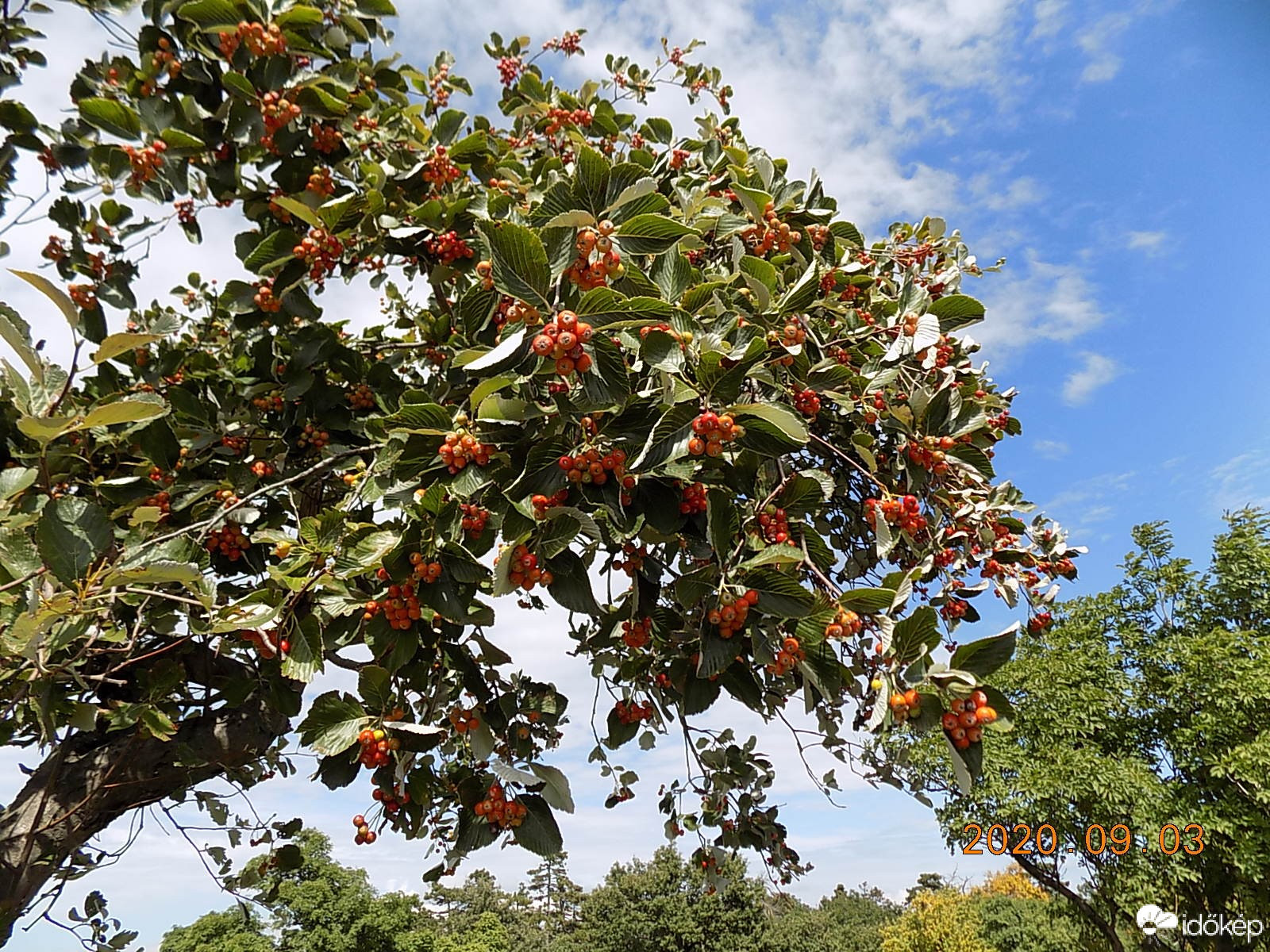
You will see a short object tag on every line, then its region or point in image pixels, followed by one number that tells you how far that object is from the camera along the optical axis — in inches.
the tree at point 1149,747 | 398.9
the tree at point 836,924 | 735.0
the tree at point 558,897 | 1026.1
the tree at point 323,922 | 691.4
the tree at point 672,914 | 717.9
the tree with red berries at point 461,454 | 57.9
